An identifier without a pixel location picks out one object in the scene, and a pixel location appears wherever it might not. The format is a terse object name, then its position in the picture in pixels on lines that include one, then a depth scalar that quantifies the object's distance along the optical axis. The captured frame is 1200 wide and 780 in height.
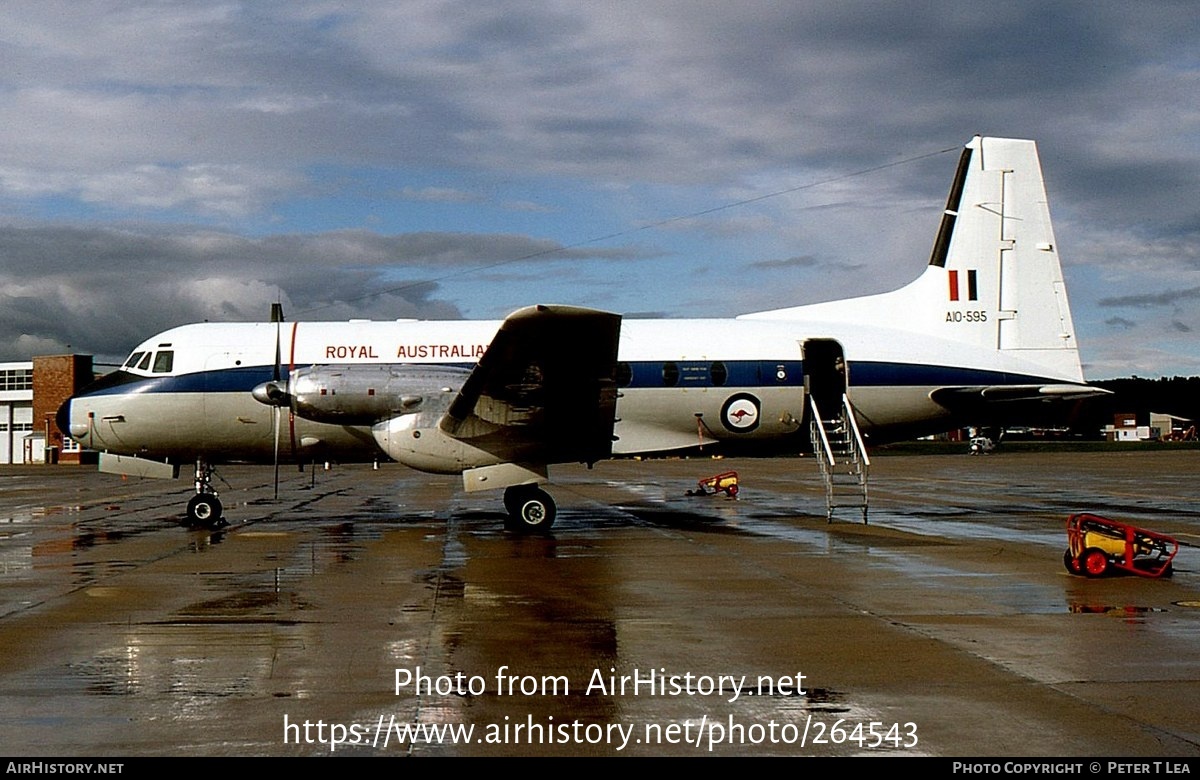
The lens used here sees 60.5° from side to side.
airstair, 18.78
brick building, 68.38
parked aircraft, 17.66
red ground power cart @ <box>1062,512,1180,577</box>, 12.06
